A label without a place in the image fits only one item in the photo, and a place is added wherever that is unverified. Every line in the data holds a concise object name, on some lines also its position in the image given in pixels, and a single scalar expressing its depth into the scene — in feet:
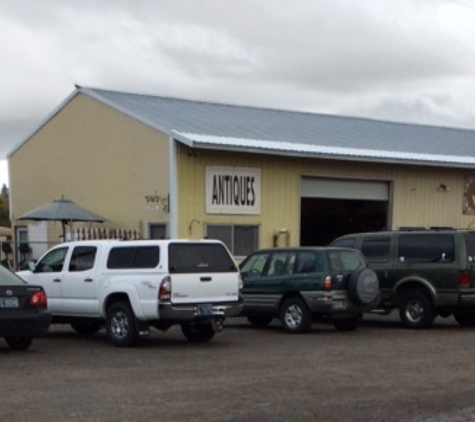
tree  236.30
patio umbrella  89.40
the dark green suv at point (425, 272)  66.13
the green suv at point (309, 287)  63.87
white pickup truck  55.16
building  90.17
